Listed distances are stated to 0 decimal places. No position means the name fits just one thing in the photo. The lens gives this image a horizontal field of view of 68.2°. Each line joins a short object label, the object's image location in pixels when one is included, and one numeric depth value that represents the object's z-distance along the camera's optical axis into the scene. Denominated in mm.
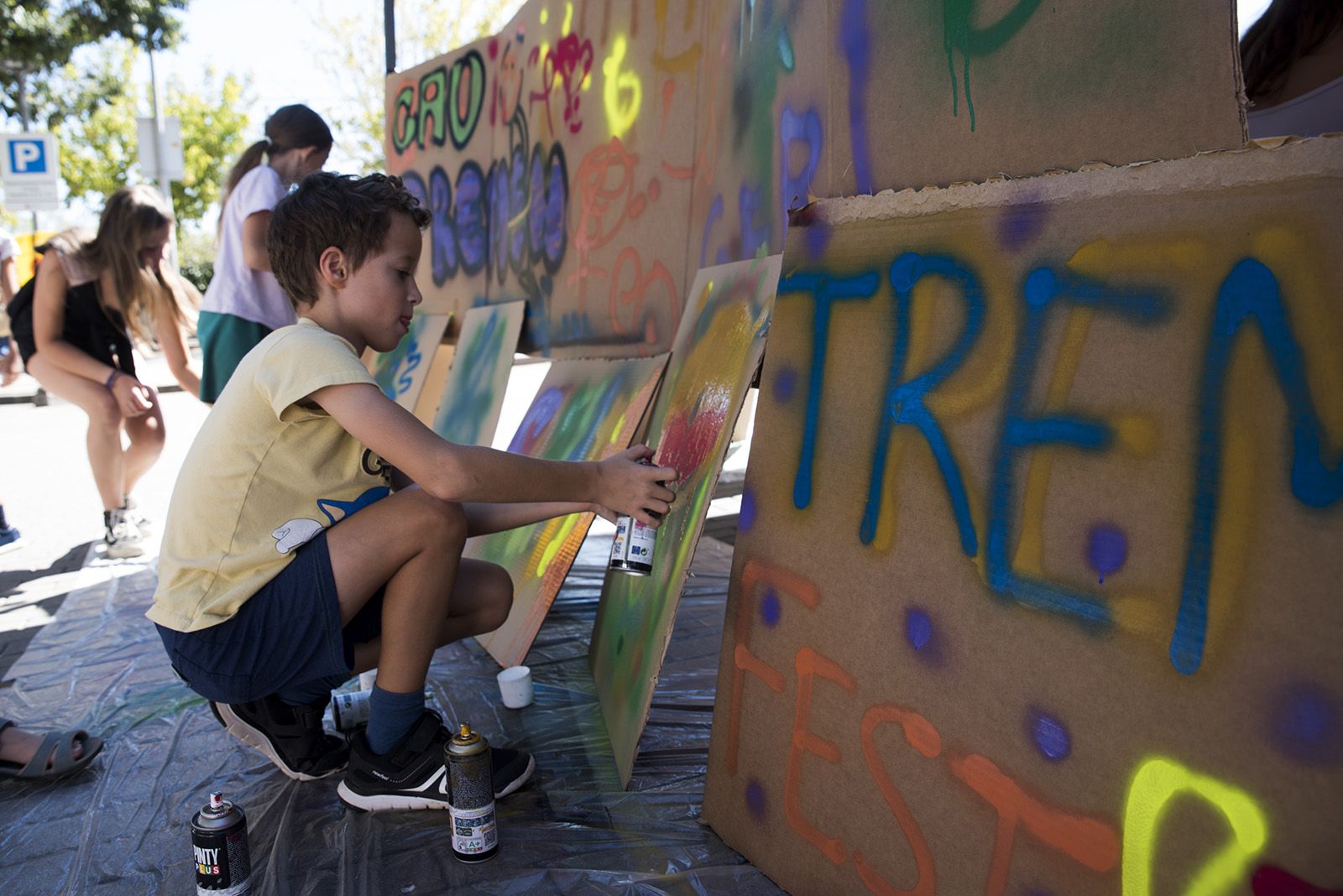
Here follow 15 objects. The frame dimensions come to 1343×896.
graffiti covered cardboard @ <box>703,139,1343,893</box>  1158
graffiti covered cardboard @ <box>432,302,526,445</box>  4113
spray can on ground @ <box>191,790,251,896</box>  1775
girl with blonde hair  4320
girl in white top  3965
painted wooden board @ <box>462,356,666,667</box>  2973
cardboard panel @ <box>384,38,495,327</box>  4949
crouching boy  1986
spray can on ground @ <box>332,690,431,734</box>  2617
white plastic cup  2766
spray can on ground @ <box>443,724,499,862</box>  1924
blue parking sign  11977
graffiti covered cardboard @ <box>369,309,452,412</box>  4961
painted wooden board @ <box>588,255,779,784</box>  2104
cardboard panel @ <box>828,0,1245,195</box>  1419
